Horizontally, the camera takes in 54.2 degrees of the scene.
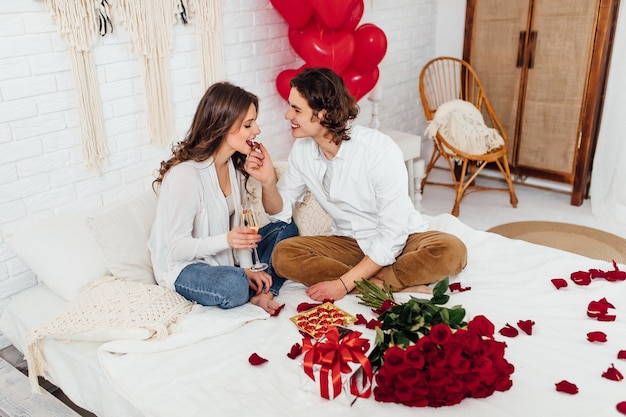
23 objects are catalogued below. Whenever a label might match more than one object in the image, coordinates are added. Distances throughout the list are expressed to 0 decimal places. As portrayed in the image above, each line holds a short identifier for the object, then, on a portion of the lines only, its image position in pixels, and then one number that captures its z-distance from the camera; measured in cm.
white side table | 346
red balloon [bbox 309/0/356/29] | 271
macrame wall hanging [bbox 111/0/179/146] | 246
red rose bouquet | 153
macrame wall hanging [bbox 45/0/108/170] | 225
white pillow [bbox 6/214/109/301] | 215
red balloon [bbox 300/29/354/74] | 287
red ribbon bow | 161
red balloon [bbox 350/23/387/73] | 300
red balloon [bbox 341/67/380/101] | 309
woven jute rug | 327
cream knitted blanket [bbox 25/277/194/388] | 189
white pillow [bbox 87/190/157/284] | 218
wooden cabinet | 358
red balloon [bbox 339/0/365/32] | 291
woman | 204
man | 215
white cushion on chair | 376
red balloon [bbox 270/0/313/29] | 282
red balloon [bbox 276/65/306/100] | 304
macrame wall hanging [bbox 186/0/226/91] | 271
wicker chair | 378
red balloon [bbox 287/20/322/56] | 294
